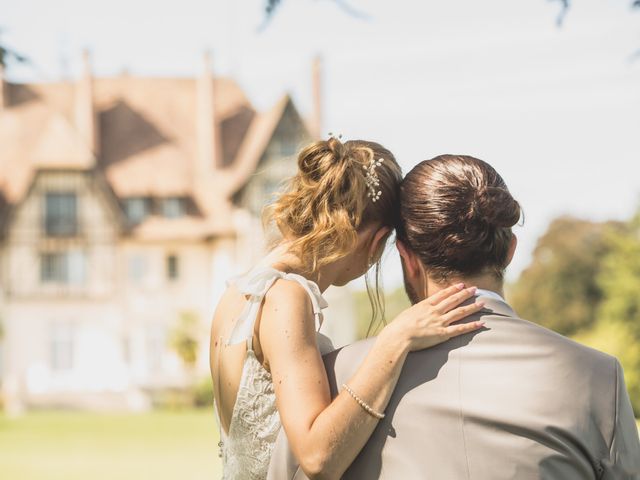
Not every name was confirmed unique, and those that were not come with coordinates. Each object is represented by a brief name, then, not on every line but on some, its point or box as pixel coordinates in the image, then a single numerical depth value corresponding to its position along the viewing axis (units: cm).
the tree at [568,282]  4884
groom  226
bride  239
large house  3916
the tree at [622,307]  3089
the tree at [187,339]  3797
